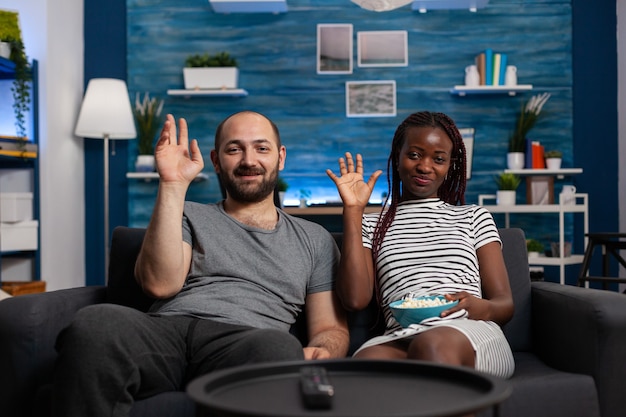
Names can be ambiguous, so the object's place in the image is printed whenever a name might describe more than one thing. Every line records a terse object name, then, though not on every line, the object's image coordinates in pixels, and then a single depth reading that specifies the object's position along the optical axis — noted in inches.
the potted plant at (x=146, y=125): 200.4
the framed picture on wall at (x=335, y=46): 204.2
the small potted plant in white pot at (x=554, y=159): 191.9
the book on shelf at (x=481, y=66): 196.2
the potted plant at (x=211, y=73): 197.9
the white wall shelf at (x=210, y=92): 197.3
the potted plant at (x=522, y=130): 193.8
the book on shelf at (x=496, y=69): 195.0
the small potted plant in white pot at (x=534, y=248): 182.9
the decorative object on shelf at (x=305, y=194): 202.4
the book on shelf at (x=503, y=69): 195.3
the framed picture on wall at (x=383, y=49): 203.5
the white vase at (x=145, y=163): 200.1
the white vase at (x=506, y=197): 188.5
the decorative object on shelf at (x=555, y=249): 182.4
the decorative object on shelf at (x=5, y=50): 160.1
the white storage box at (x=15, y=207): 161.8
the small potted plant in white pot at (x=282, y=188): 193.8
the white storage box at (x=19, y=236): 162.1
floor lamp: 188.1
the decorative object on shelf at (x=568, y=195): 184.1
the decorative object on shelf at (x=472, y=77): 195.6
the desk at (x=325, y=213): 185.3
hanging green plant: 163.0
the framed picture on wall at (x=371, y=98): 203.6
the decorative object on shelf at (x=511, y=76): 194.7
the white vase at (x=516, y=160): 193.3
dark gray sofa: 66.7
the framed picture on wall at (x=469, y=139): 197.3
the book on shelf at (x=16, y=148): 160.7
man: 60.6
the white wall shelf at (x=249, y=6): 195.0
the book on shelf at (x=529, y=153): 193.8
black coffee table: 40.3
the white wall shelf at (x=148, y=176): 197.5
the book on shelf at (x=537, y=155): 193.5
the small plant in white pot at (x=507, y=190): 188.7
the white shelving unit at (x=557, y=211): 179.2
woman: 71.3
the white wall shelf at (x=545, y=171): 190.1
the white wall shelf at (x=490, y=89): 192.9
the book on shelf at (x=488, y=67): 195.0
